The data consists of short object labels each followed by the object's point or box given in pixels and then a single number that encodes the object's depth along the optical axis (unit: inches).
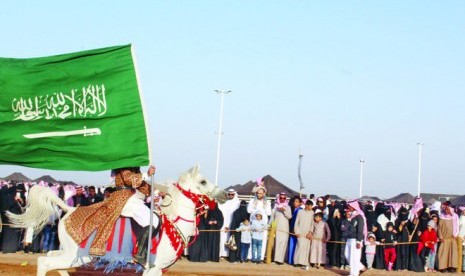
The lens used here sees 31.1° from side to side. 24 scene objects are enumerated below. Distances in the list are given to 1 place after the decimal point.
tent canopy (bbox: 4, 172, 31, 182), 2444.1
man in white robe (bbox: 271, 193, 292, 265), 924.0
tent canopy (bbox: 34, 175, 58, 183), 2249.0
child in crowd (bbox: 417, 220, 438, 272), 946.7
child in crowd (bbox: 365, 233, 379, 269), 885.8
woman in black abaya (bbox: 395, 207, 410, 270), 945.5
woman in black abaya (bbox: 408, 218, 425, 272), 952.3
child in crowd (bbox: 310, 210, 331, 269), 904.9
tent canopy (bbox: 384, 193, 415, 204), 2391.7
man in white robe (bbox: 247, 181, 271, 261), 928.9
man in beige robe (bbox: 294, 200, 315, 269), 907.4
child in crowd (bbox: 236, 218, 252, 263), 919.1
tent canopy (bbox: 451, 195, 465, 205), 1965.3
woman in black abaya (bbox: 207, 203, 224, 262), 924.3
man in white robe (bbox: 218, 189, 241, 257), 942.4
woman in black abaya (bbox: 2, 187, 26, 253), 884.0
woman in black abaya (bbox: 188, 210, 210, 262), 915.4
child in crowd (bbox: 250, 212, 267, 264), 914.7
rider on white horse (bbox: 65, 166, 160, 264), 476.1
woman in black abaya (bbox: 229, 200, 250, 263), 930.7
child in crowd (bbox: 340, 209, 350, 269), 870.0
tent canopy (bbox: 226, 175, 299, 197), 1596.9
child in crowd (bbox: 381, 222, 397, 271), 925.2
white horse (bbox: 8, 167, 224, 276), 479.2
